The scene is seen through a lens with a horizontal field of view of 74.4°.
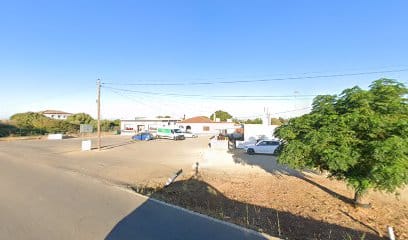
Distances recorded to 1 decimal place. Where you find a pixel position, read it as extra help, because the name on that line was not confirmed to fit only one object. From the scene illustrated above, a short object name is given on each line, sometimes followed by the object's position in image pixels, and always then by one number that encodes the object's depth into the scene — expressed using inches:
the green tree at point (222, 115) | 3932.8
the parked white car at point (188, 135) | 1871.2
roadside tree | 276.7
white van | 1681.8
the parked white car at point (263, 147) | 889.5
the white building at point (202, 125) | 2401.6
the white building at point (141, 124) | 2565.7
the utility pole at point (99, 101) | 977.3
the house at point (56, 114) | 3668.8
